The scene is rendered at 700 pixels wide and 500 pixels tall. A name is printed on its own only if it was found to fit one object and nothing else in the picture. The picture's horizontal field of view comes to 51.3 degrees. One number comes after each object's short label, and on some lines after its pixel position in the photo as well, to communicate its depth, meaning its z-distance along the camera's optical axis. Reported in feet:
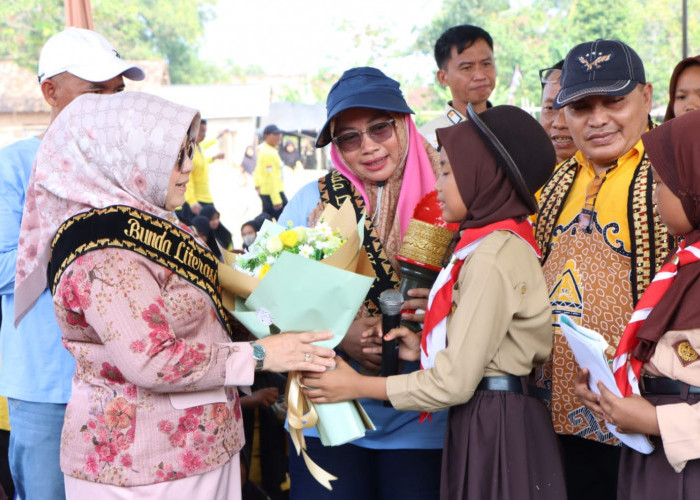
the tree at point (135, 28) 80.94
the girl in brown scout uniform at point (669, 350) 6.14
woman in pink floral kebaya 6.42
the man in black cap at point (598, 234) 8.21
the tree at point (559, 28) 80.48
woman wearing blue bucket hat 8.42
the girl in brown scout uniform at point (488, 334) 6.81
